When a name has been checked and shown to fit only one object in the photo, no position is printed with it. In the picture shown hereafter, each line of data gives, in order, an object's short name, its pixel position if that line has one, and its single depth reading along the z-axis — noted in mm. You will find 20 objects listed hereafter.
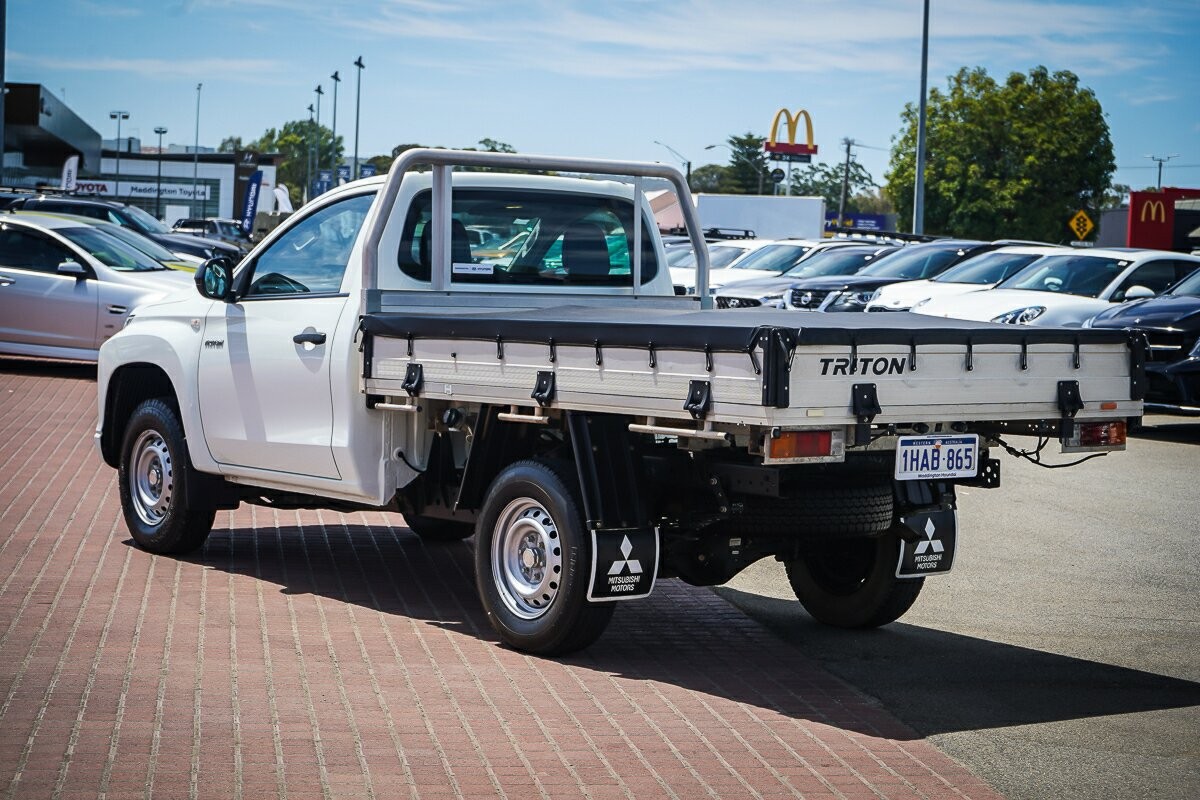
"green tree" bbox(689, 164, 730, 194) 158250
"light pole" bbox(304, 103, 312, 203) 163400
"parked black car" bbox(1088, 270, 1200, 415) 15570
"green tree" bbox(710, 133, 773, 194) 134500
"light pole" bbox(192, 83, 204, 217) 121038
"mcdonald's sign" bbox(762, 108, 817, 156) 90962
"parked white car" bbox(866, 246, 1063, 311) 20438
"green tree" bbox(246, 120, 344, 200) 178875
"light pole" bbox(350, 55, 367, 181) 100262
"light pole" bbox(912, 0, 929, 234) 41625
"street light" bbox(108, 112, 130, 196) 130025
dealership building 69062
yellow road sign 47531
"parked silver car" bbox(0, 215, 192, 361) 18375
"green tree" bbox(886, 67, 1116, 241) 71125
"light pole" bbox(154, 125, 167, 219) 112675
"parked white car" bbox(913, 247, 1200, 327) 17875
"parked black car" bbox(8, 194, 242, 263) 28547
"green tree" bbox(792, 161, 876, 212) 156000
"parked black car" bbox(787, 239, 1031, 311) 22625
